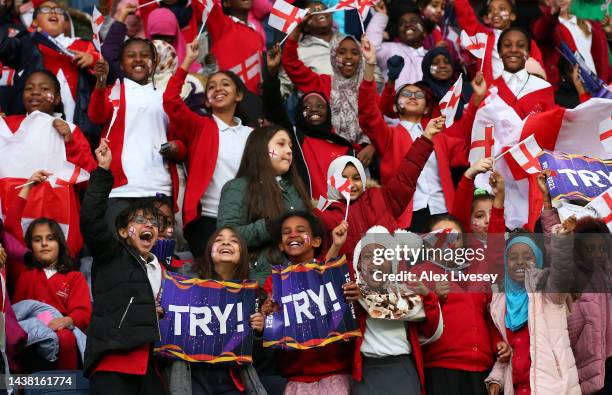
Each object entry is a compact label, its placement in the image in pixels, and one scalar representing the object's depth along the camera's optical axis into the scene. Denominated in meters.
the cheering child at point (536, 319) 15.63
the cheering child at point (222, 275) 15.87
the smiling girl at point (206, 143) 19.61
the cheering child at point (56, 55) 22.53
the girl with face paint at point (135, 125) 20.20
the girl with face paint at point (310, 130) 21.16
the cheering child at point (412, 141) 20.44
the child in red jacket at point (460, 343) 16.34
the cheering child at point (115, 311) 15.26
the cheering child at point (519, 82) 22.16
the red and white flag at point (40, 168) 19.80
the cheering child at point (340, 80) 22.02
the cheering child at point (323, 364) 16.03
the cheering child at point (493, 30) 23.02
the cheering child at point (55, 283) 17.25
